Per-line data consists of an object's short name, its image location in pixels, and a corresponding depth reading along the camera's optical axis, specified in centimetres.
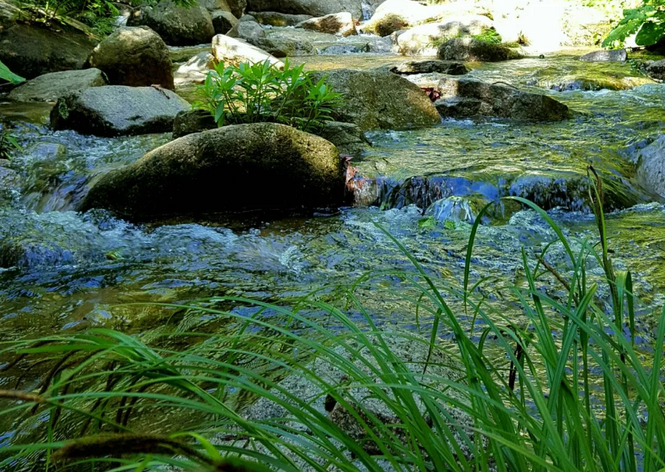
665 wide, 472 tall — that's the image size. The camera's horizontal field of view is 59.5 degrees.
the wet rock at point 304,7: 2341
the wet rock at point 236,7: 2166
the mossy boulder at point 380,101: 754
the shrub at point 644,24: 1289
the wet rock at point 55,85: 877
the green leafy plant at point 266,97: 567
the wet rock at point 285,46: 1542
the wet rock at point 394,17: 2008
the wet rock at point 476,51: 1437
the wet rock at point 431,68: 1133
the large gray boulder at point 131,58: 960
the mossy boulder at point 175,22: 1688
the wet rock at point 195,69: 1136
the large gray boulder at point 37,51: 964
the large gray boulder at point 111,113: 746
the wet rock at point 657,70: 1125
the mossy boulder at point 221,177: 516
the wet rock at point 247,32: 1605
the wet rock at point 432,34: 1639
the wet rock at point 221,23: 1849
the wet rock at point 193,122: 630
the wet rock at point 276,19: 2225
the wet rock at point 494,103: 809
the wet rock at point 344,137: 641
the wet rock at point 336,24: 2033
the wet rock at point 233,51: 1199
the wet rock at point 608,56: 1310
